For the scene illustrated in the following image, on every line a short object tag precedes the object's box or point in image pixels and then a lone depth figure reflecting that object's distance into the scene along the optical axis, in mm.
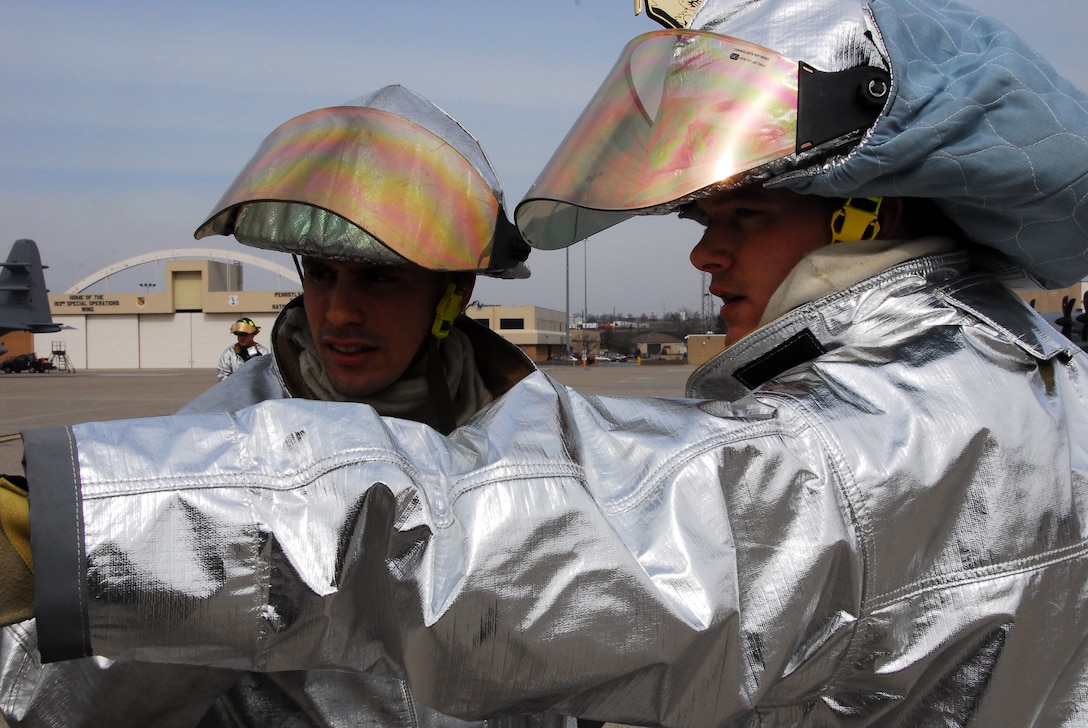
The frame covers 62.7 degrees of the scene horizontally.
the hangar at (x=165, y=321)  54500
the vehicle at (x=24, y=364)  41469
